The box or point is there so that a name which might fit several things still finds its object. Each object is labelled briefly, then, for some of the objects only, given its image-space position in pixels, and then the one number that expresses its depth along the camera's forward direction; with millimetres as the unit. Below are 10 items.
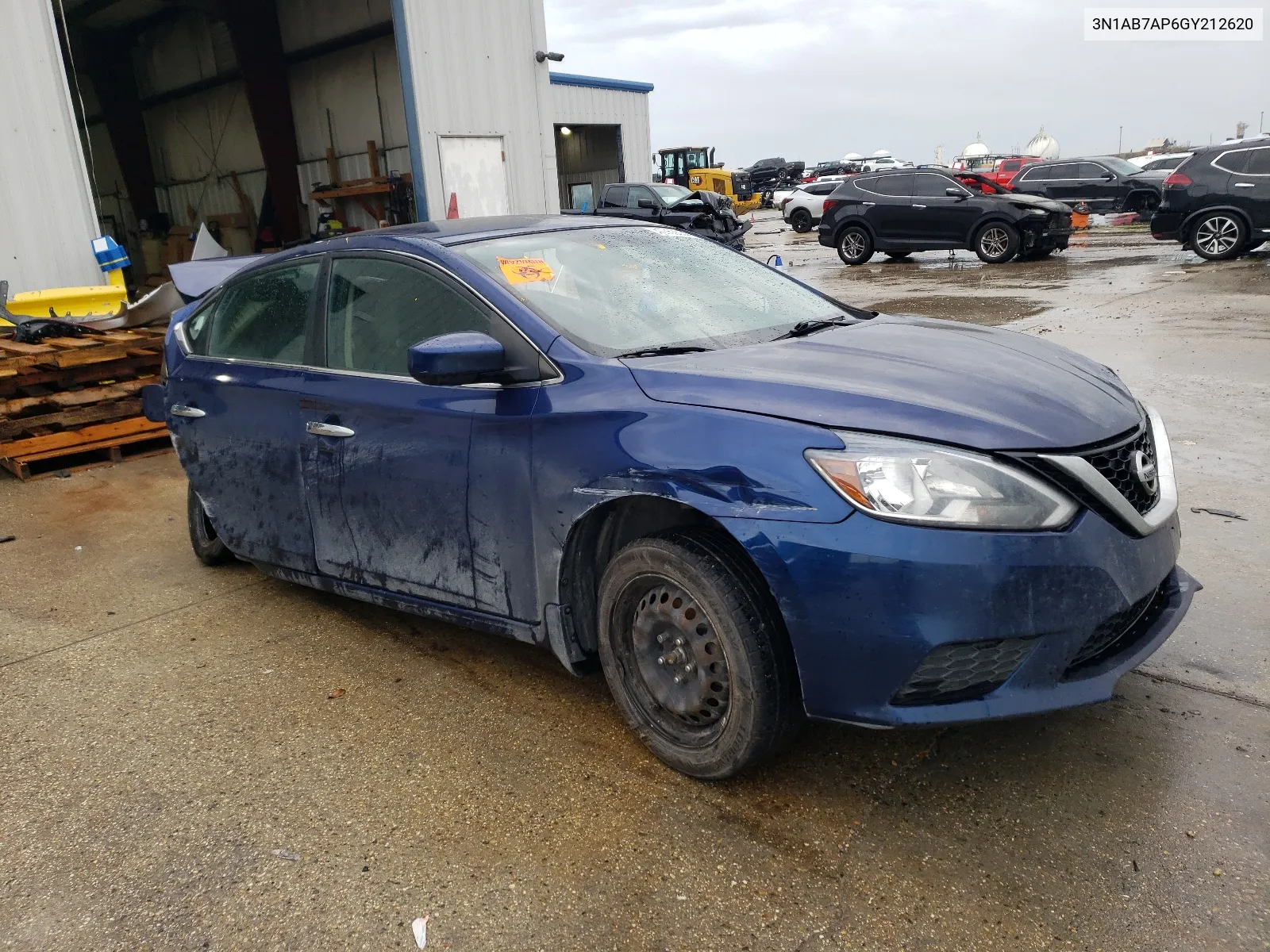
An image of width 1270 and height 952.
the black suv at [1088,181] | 21734
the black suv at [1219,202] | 13750
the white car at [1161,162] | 25047
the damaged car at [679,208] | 17344
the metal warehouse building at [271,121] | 8570
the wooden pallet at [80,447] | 6457
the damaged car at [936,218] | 16359
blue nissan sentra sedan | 2262
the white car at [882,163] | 48875
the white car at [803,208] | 27250
